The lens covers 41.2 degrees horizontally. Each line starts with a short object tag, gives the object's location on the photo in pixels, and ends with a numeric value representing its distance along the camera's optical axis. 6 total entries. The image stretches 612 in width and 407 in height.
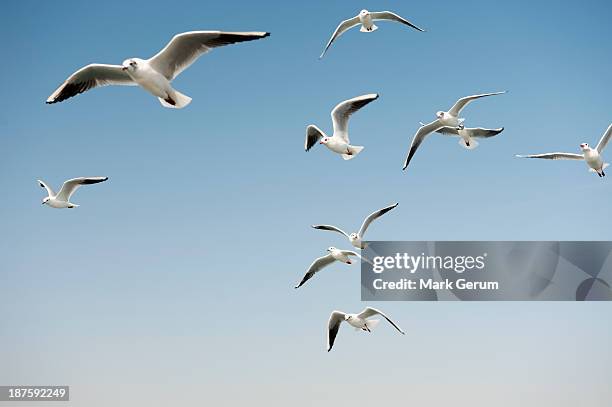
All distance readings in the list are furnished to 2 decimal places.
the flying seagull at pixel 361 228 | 11.06
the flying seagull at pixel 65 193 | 11.50
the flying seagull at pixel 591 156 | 11.47
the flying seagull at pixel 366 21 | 11.74
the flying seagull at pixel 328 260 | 11.69
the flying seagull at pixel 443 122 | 11.05
